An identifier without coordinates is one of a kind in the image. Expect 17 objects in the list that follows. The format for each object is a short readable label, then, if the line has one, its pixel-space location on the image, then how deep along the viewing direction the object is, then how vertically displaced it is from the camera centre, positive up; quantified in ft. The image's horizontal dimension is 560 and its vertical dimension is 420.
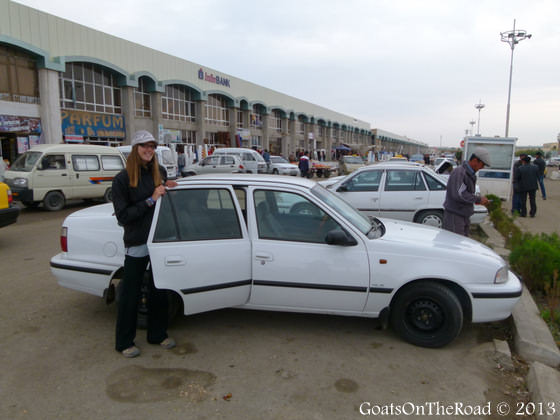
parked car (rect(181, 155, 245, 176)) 69.51 -0.15
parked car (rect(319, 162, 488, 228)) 27.76 -2.16
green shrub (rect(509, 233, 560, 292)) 16.47 -4.16
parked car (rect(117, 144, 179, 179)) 58.49 +1.09
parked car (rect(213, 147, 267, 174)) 75.31 +0.85
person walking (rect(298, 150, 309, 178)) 79.67 -0.31
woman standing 10.50 -1.79
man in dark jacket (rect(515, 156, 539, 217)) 35.78 -1.47
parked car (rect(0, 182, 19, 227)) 23.87 -2.83
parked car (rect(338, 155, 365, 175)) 90.03 -0.09
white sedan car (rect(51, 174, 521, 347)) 11.68 -3.00
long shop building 66.03 +16.26
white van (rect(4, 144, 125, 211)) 37.78 -1.11
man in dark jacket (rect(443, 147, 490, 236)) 16.48 -1.23
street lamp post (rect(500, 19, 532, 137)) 102.06 +33.17
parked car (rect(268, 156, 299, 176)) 82.58 -1.17
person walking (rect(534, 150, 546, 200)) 48.00 +0.02
